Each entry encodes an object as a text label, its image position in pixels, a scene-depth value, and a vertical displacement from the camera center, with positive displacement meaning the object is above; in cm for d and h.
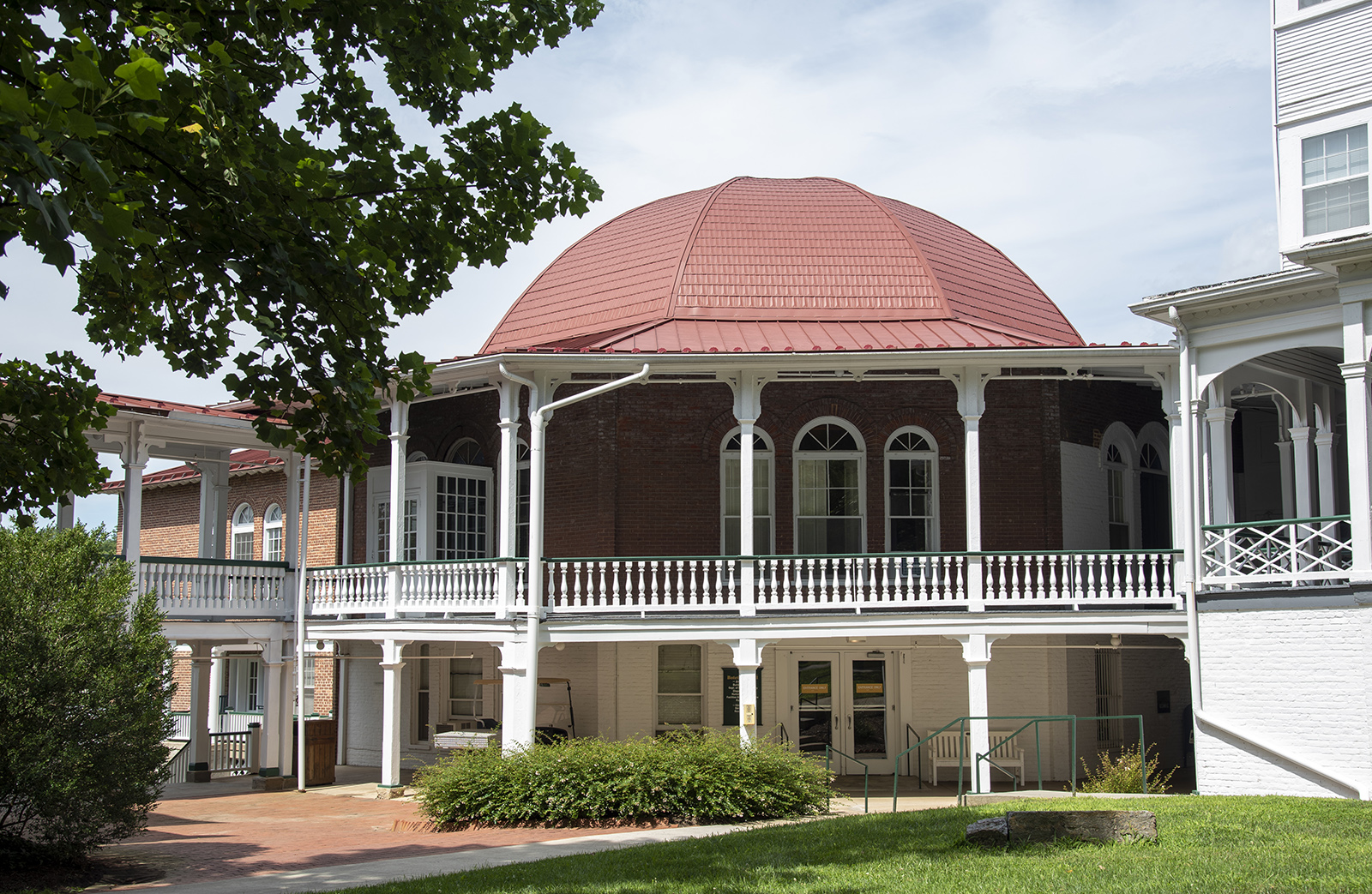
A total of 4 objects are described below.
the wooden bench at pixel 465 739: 1842 -257
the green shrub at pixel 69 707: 1230 -142
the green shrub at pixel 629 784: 1449 -254
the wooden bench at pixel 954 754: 1853 -284
